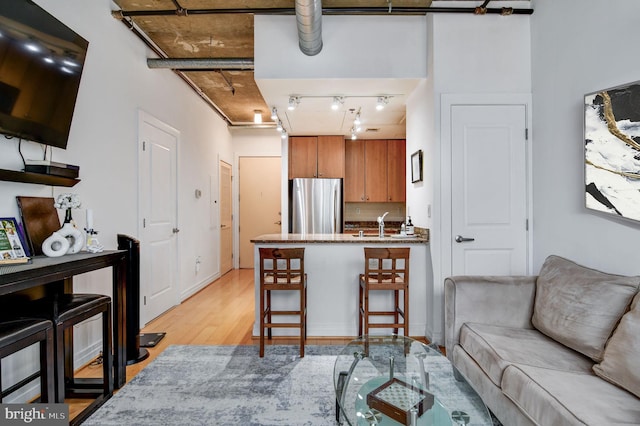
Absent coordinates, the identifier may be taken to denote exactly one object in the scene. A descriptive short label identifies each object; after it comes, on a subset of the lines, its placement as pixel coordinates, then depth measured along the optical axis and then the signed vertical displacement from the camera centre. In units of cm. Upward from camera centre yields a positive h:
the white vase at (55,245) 191 -20
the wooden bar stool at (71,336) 171 -72
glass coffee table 137 -86
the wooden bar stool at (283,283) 270 -60
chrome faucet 344 -18
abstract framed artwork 187 +37
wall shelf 183 +21
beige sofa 136 -76
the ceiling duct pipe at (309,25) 234 +149
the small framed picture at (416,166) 334 +49
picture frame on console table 171 -17
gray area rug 191 -121
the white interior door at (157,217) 344 -5
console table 150 -33
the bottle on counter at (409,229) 351 -19
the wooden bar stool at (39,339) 148 -61
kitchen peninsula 315 -77
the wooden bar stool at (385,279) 268 -61
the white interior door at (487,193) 292 +16
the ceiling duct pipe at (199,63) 348 +161
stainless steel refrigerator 535 +9
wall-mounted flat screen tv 177 +85
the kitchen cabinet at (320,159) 553 +90
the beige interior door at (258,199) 663 +27
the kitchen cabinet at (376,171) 580 +73
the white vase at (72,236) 202 -15
